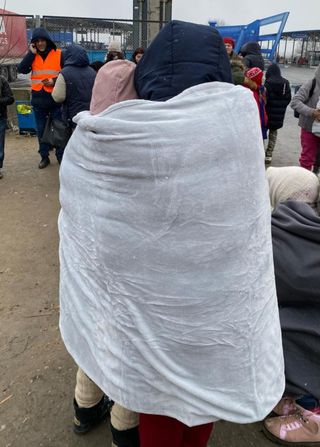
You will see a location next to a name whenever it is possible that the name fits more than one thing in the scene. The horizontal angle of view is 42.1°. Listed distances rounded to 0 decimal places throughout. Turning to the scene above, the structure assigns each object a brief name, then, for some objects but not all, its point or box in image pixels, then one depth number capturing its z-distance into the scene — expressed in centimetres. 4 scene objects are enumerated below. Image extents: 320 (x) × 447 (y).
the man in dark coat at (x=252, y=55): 644
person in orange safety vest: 543
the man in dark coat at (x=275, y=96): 602
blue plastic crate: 784
